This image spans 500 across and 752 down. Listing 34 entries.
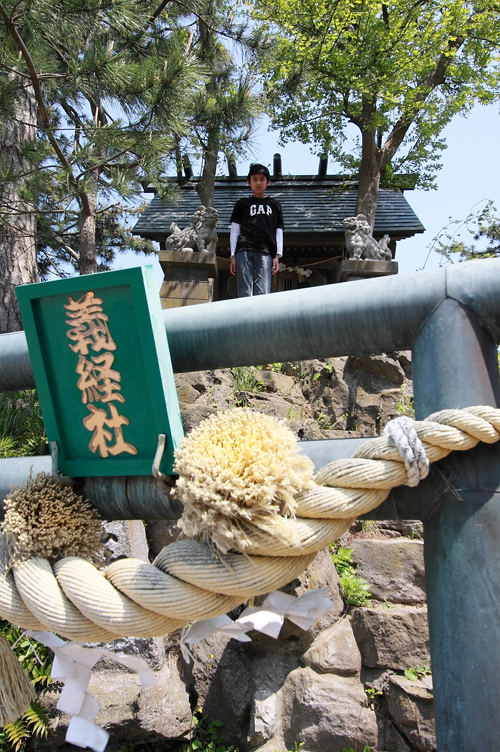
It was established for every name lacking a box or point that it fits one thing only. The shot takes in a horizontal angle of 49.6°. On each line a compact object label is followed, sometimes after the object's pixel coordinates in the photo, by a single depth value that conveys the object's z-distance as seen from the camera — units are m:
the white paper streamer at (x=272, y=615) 0.90
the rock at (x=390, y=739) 3.40
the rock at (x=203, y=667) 3.79
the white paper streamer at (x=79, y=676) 0.99
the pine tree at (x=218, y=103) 6.91
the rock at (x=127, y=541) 4.01
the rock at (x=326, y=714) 3.32
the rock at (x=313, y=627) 3.77
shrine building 9.05
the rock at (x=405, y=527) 4.47
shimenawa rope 0.85
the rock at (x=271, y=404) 5.12
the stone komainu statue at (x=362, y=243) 6.75
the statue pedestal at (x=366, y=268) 6.50
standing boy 5.15
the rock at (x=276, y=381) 5.64
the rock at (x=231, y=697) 3.64
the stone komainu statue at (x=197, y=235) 6.70
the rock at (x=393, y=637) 3.69
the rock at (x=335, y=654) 3.63
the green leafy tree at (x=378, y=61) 7.89
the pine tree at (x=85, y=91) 3.93
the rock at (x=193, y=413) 4.55
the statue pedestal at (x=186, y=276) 6.40
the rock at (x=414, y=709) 3.33
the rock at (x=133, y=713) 3.54
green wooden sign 1.02
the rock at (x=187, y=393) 5.06
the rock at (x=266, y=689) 3.43
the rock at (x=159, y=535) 4.44
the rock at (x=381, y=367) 5.88
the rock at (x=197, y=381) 5.17
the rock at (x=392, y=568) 3.97
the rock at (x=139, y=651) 3.85
